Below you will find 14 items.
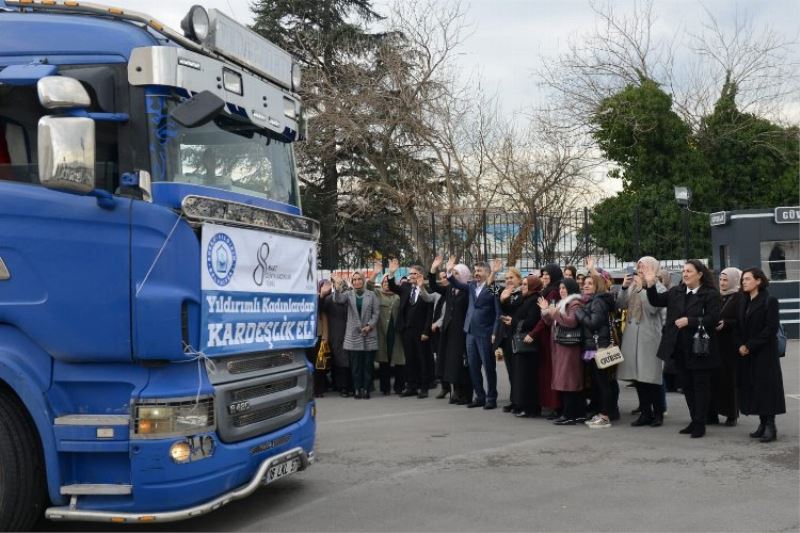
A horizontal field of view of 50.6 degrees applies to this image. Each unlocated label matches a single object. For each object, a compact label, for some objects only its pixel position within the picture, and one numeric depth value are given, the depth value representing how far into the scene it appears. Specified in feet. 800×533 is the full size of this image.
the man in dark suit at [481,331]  37.63
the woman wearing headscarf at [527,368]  34.65
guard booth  64.44
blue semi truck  16.49
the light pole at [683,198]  64.74
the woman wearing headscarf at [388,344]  44.09
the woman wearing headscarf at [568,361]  32.60
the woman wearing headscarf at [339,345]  44.09
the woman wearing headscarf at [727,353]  30.58
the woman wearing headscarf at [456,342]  39.19
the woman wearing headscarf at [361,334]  42.39
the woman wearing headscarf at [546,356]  34.24
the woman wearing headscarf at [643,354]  31.96
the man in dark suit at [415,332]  42.65
